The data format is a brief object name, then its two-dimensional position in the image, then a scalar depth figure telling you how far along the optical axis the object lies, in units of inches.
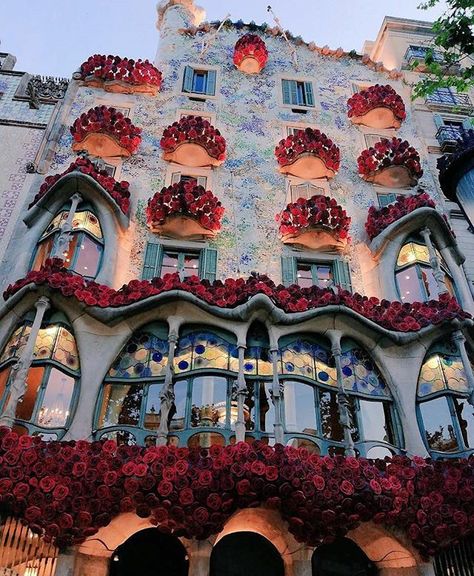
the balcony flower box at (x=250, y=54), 828.0
